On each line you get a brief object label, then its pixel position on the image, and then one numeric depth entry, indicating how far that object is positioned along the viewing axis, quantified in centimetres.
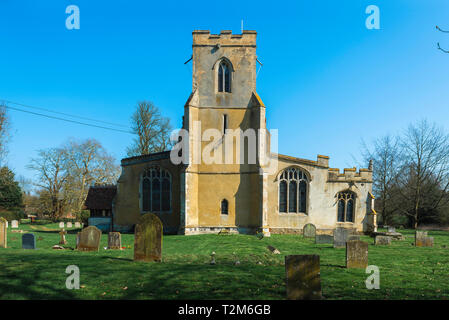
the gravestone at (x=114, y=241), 1436
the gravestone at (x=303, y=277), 659
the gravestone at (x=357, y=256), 1009
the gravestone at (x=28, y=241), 1418
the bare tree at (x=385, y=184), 3422
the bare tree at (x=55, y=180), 4116
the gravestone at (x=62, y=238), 1617
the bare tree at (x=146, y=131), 3966
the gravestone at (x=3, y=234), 1459
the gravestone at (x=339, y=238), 1529
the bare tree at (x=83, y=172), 4078
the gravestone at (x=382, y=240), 1709
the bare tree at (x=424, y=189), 3156
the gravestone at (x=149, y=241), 1052
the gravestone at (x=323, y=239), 1706
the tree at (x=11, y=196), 4014
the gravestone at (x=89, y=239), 1347
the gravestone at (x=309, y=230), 2028
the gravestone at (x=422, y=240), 1684
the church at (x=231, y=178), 2117
